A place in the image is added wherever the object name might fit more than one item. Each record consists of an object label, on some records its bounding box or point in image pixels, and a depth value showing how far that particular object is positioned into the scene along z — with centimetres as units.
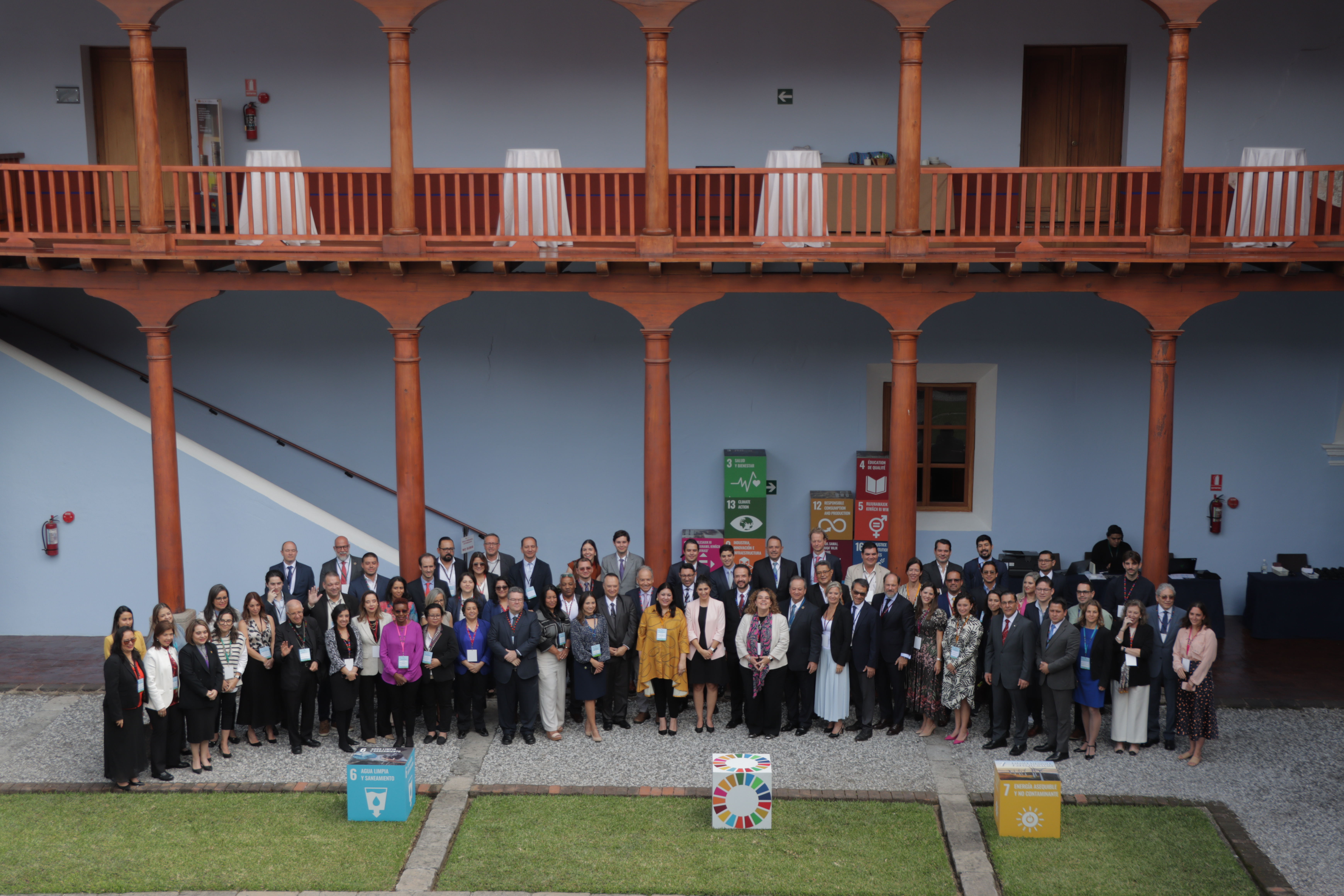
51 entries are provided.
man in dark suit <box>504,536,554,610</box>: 1212
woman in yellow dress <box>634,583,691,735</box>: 1096
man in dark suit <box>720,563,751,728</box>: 1123
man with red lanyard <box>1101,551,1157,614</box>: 1142
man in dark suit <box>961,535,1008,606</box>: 1155
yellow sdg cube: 891
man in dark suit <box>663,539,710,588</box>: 1162
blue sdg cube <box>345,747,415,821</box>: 921
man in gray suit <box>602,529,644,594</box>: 1221
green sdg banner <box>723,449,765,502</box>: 1521
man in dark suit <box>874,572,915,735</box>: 1088
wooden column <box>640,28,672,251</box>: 1215
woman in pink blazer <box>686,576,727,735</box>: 1097
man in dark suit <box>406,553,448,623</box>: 1153
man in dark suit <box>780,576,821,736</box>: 1092
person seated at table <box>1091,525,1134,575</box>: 1423
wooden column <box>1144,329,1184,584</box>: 1265
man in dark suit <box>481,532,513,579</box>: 1197
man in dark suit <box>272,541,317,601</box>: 1191
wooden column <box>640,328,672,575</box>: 1287
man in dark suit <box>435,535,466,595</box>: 1189
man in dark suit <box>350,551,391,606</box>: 1165
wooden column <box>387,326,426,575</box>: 1287
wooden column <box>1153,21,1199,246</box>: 1201
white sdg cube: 905
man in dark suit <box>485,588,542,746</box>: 1076
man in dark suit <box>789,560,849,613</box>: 1115
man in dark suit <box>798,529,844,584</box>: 1193
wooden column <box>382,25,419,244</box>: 1226
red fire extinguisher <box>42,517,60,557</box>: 1387
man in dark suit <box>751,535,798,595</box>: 1198
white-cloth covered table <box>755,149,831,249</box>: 1270
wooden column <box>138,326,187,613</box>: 1295
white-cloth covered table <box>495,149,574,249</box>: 1273
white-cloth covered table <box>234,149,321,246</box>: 1275
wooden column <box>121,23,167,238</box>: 1231
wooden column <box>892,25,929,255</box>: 1205
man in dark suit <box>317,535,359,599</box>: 1206
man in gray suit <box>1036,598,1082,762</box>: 1026
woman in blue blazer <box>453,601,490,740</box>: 1077
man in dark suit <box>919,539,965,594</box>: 1190
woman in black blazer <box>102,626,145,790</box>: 964
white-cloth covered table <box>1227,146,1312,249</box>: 1250
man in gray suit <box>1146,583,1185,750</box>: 1043
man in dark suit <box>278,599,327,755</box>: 1043
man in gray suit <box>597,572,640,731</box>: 1115
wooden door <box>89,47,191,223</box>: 1523
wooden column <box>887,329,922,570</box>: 1281
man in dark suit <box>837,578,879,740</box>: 1088
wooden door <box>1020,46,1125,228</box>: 1500
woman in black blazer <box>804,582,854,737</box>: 1087
